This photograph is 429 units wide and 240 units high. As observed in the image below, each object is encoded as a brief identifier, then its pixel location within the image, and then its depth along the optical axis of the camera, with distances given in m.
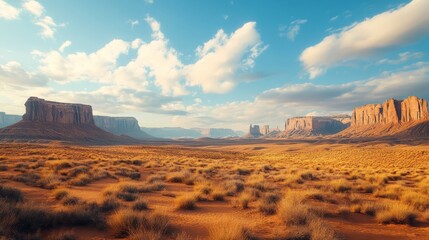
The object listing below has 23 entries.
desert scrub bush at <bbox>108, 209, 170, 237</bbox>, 6.51
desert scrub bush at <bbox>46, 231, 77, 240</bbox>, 5.65
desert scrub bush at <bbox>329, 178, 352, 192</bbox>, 14.73
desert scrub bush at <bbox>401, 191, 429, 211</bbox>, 10.60
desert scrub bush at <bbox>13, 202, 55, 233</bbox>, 6.14
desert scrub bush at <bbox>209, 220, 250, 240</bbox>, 5.77
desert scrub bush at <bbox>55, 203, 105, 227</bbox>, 7.07
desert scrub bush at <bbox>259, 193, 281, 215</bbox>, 9.30
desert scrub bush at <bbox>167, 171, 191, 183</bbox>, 16.73
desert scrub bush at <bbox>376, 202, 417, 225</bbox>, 8.68
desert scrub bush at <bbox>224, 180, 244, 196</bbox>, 12.77
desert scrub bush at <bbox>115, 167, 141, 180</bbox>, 17.68
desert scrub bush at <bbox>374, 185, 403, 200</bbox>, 13.27
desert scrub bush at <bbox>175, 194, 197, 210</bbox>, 9.72
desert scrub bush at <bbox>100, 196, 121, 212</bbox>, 8.56
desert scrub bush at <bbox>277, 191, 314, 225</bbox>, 7.71
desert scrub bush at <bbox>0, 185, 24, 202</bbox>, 8.53
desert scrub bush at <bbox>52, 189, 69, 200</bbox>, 10.03
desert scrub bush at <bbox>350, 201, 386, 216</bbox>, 9.78
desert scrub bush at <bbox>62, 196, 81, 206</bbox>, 8.75
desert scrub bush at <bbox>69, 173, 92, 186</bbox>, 13.76
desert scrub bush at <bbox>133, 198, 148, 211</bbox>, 8.84
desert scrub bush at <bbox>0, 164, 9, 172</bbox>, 17.46
